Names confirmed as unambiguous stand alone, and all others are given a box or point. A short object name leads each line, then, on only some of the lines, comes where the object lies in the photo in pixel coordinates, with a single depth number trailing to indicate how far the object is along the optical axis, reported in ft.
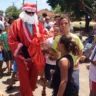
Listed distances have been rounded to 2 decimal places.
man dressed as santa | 8.57
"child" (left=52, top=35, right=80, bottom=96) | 5.29
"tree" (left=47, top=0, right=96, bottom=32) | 49.17
